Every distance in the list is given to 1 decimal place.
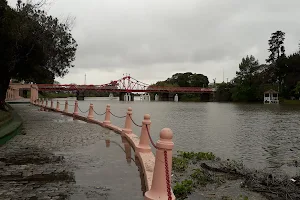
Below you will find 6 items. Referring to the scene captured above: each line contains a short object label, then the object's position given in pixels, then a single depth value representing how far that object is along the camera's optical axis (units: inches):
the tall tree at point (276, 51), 3449.8
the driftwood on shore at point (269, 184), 266.8
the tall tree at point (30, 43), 689.0
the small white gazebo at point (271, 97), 3238.2
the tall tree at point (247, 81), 3627.0
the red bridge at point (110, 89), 3491.6
